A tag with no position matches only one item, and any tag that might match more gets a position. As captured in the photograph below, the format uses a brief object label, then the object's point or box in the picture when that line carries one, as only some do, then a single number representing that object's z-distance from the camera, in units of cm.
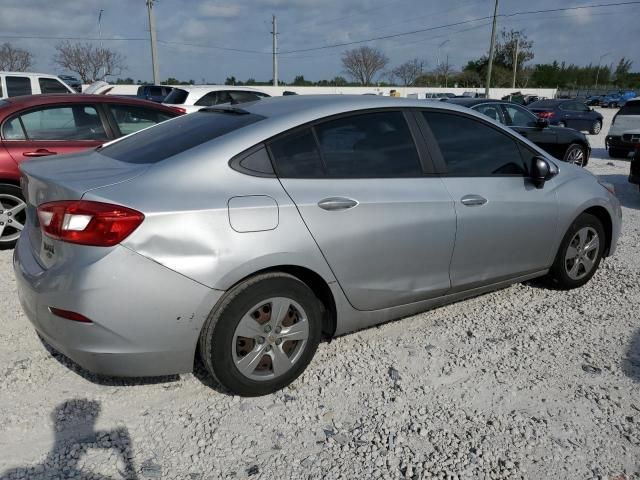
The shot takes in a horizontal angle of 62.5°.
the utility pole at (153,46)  3038
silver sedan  243
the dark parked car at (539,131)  1025
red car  516
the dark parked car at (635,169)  803
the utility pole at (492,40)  3775
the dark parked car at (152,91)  1936
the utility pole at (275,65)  4822
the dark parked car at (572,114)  1948
